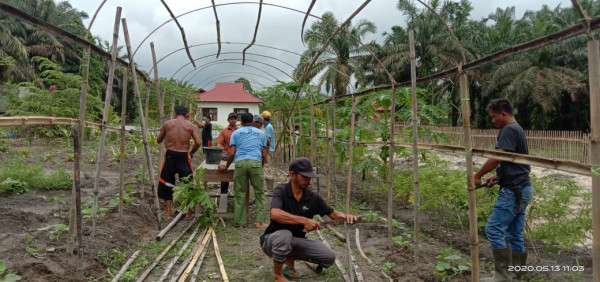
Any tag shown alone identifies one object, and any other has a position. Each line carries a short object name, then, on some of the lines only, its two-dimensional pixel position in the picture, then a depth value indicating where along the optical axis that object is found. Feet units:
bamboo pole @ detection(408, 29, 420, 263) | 13.98
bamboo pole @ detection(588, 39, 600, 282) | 7.24
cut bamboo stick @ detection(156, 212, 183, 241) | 17.57
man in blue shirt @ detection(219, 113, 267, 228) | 20.17
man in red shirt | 24.45
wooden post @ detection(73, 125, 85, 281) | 11.73
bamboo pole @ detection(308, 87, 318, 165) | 26.27
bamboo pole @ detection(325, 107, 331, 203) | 24.91
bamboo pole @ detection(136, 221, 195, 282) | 12.98
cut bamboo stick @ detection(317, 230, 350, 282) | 12.88
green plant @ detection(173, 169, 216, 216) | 18.94
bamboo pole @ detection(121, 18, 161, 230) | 18.11
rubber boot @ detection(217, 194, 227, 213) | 22.18
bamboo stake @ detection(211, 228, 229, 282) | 13.19
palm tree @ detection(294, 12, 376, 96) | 105.55
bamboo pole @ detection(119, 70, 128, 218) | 18.01
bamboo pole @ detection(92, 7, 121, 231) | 14.84
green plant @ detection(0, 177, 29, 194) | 21.08
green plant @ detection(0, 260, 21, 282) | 9.96
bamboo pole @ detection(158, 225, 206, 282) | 13.10
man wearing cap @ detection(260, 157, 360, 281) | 11.92
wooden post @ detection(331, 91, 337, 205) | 23.13
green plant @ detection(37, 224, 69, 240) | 14.33
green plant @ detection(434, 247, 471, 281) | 12.93
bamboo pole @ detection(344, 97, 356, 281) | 19.52
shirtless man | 20.59
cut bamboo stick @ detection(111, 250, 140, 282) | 12.57
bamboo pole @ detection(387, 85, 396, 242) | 16.35
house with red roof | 141.69
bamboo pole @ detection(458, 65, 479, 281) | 10.92
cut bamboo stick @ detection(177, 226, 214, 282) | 13.06
